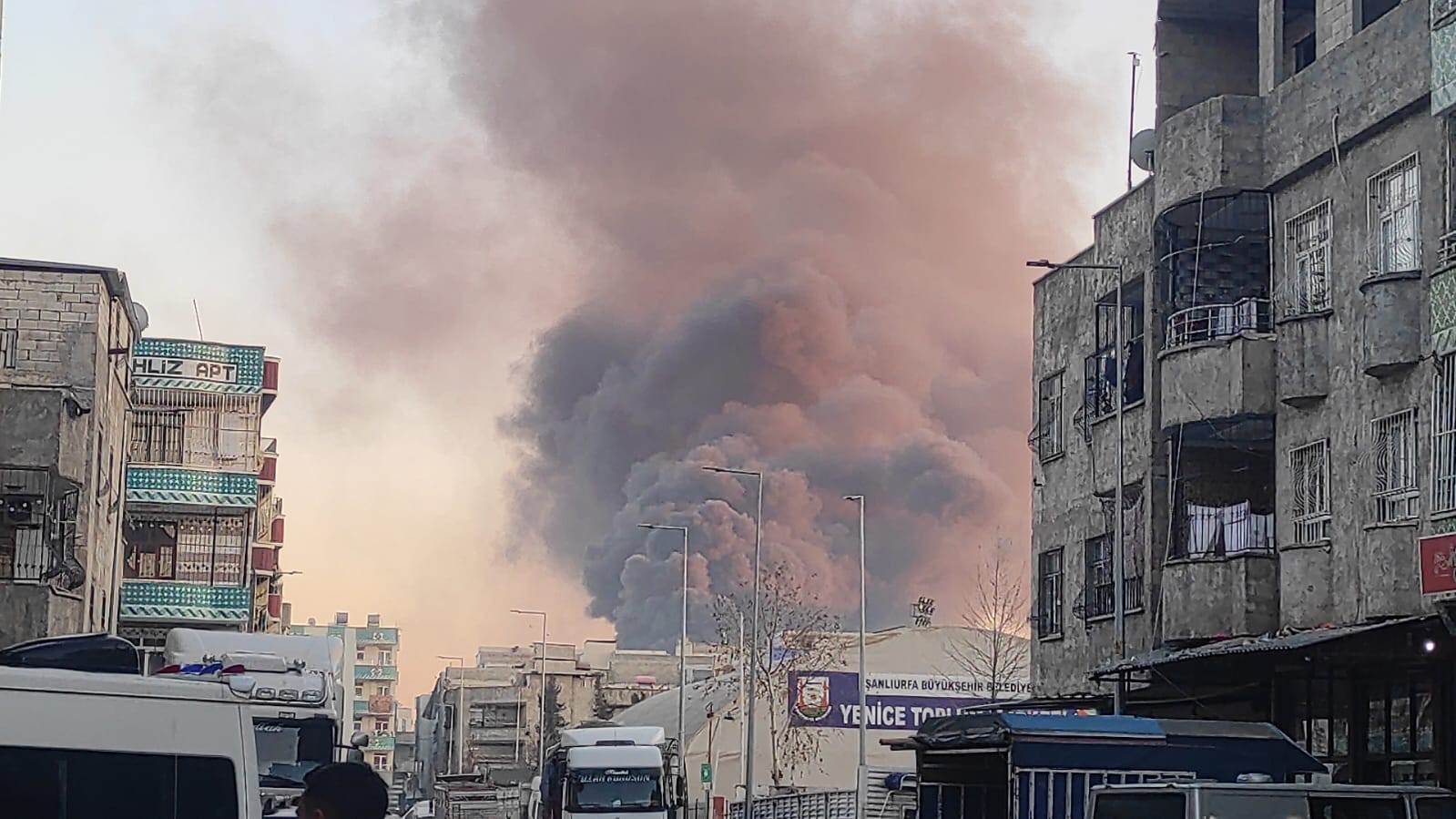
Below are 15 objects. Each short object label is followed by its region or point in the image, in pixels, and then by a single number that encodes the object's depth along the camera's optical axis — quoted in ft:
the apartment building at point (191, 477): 170.71
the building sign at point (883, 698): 197.88
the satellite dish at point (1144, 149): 117.50
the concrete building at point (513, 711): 388.16
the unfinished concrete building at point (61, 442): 126.82
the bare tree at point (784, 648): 236.43
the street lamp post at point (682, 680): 202.35
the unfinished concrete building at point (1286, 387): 79.61
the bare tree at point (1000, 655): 217.36
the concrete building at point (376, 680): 527.40
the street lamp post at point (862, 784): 152.05
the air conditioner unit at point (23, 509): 126.31
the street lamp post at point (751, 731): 166.91
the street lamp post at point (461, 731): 384.47
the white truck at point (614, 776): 125.49
